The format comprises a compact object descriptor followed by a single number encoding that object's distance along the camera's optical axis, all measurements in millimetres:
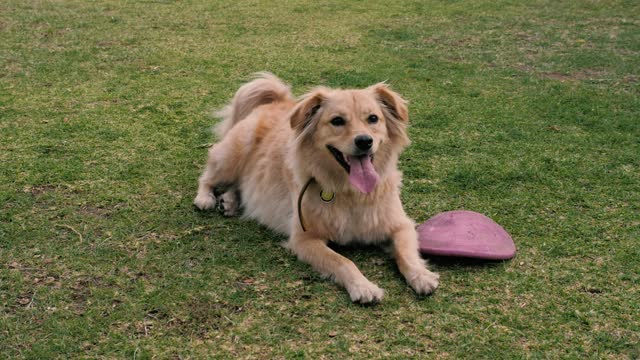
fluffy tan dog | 3451
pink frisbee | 3492
